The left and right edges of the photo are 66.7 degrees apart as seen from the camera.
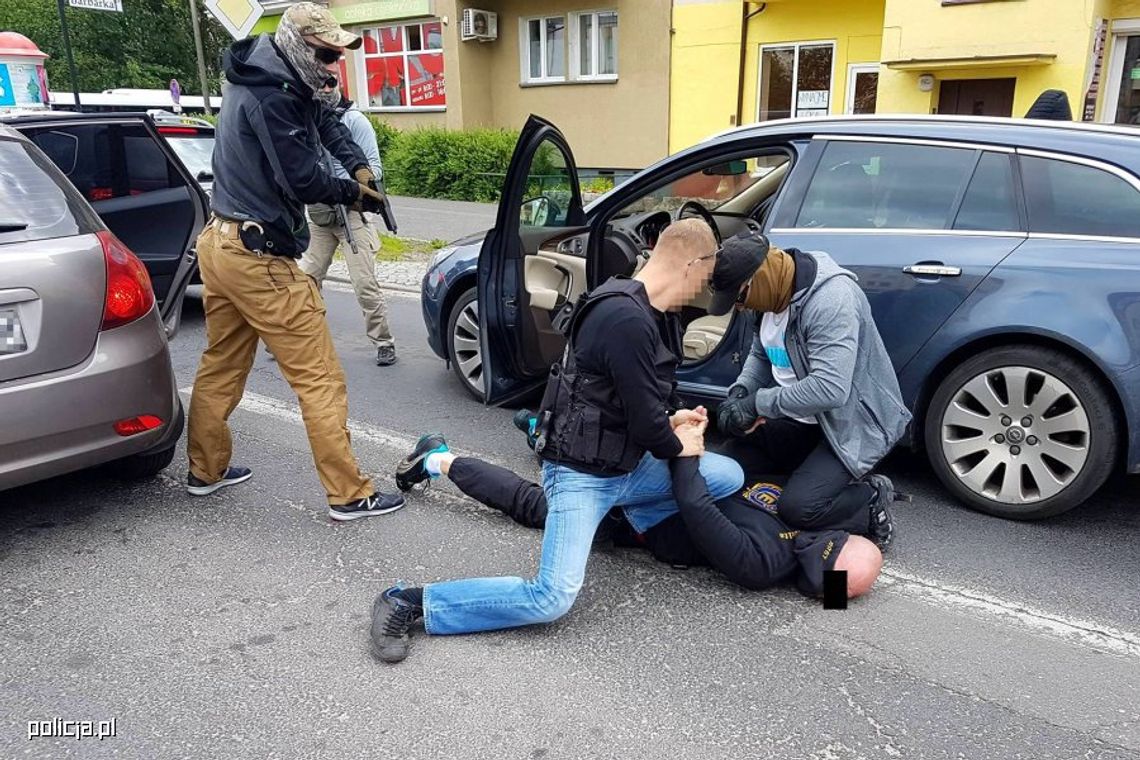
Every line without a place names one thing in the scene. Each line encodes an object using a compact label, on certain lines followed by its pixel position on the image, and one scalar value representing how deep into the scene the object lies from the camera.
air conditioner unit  18.80
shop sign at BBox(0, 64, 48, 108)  11.93
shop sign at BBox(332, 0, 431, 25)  19.70
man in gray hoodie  3.11
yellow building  11.69
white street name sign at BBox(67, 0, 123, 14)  11.44
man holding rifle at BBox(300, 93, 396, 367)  5.85
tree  33.06
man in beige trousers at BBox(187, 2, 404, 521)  3.23
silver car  3.05
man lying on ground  2.85
